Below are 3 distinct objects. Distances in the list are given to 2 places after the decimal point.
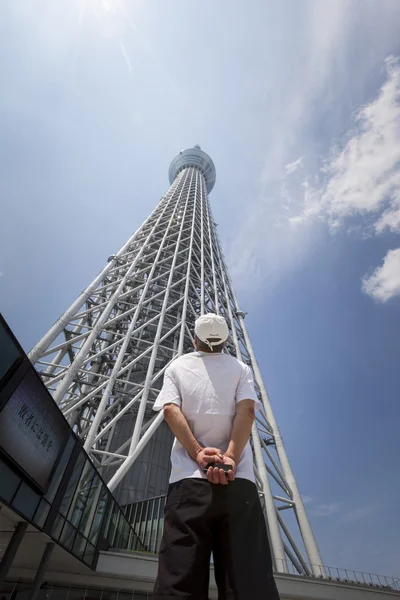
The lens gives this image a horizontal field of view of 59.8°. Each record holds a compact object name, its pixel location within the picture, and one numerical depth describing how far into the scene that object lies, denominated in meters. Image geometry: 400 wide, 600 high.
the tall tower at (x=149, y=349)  17.47
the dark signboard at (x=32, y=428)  7.58
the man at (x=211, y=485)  1.82
